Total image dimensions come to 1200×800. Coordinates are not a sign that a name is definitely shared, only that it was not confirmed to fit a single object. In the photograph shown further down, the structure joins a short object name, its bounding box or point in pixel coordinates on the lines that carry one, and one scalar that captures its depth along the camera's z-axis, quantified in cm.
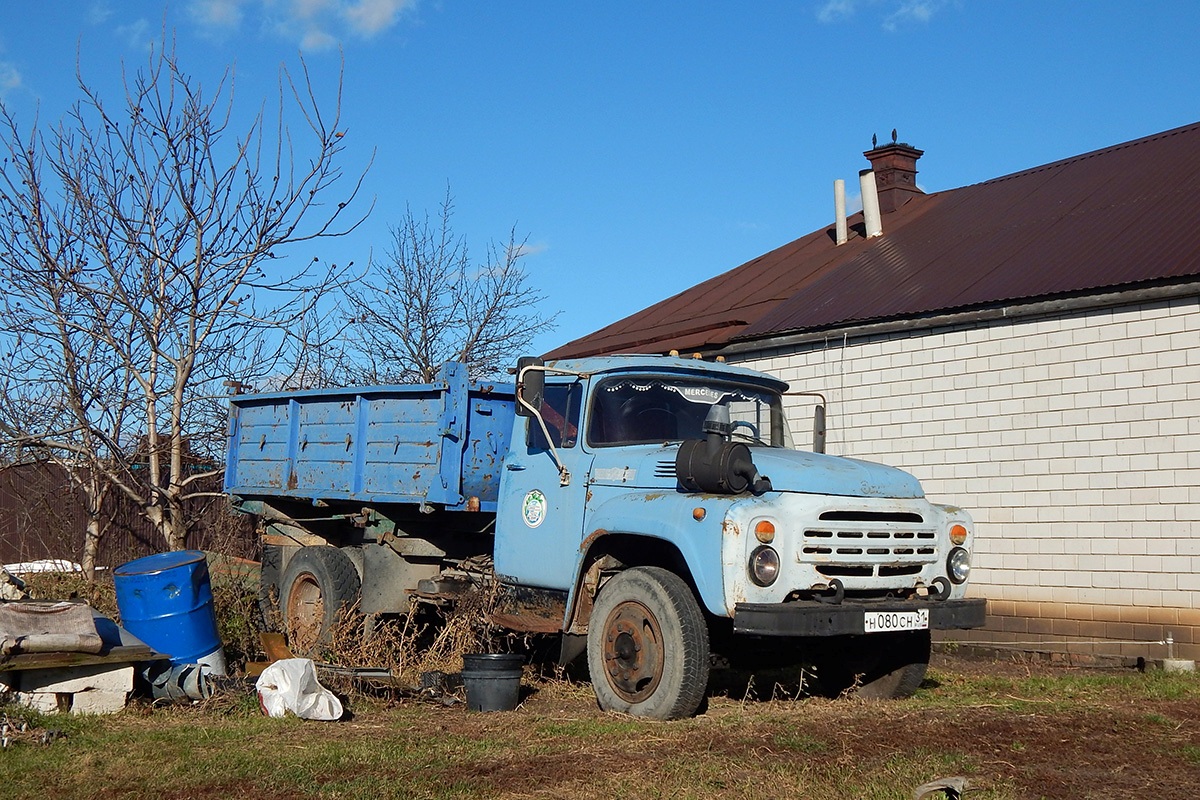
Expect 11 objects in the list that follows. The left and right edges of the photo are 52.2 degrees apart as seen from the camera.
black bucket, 780
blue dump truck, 702
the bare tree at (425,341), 2275
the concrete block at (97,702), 747
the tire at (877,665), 815
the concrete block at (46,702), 731
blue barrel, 861
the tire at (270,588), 1067
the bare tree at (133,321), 1208
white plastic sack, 733
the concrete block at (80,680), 739
